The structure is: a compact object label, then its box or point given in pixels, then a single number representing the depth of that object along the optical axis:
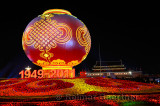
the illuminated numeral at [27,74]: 14.06
